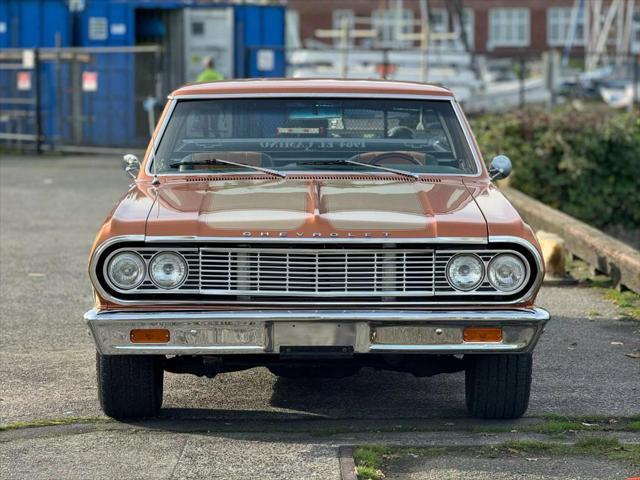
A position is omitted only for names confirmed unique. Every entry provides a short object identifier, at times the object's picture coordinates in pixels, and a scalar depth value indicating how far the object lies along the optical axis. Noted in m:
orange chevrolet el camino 5.90
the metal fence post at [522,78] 26.21
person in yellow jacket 20.11
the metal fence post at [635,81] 27.16
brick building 62.25
